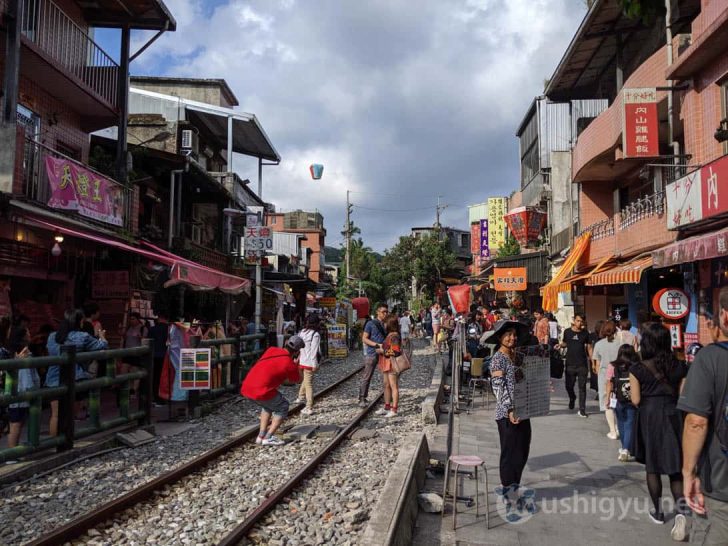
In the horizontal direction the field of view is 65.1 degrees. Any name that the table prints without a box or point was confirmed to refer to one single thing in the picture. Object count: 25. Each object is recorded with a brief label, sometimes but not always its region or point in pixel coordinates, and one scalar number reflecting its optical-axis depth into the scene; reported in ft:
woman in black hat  17.58
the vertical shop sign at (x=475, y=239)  124.36
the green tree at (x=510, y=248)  104.32
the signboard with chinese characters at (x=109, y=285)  44.16
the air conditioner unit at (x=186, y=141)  66.18
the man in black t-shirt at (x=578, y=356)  33.69
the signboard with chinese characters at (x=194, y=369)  32.76
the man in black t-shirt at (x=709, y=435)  9.90
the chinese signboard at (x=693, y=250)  29.43
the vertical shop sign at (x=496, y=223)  115.24
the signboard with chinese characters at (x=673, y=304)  35.37
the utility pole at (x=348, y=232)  145.28
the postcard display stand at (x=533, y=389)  17.68
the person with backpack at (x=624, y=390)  20.92
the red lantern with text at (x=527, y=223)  81.10
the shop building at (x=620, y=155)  43.98
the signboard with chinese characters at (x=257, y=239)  50.31
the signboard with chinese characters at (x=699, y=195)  32.09
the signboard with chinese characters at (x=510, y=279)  78.54
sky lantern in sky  78.28
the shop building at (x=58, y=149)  32.89
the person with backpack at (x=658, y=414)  15.53
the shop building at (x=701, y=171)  33.02
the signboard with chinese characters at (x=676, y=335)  38.11
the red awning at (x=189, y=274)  32.53
